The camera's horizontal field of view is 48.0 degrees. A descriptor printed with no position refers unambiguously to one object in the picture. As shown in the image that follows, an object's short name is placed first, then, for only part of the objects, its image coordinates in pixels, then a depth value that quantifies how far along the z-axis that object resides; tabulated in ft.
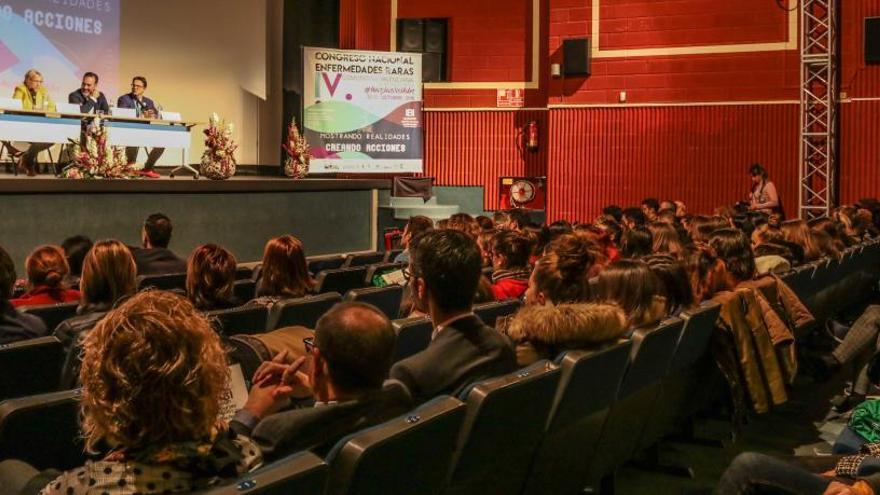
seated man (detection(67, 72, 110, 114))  32.86
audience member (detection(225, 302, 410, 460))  6.89
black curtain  43.96
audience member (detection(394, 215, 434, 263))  19.99
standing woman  38.58
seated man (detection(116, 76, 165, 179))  33.50
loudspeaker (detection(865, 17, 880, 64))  38.78
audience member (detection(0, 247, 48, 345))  11.20
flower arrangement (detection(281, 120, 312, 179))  37.70
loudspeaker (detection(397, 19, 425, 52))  47.19
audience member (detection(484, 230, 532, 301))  14.89
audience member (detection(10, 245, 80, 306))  14.17
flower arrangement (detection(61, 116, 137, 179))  28.05
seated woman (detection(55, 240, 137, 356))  12.44
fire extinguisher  46.37
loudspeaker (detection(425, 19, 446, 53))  47.26
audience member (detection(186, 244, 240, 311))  12.93
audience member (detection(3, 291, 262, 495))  5.23
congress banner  39.73
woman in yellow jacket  29.94
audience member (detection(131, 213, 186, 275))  19.11
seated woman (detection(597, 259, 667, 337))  11.85
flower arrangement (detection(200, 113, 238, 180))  31.81
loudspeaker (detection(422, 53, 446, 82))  47.29
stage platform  24.97
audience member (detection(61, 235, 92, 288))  17.46
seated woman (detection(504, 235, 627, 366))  9.75
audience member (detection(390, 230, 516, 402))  8.60
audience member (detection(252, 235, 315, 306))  14.06
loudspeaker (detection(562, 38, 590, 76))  43.57
